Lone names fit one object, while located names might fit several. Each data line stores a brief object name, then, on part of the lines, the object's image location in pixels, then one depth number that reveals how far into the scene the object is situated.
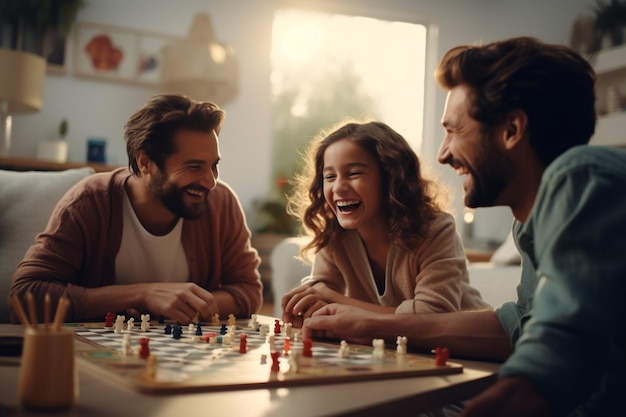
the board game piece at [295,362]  1.10
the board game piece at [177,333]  1.45
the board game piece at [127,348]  1.16
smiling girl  1.91
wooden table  0.85
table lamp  4.41
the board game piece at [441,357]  1.23
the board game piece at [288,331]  1.52
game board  0.98
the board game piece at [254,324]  1.70
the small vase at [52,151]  4.91
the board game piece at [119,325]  1.51
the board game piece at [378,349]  1.28
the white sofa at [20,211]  2.27
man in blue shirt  0.89
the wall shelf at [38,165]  4.61
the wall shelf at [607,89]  4.70
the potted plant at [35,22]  4.92
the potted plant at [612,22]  4.90
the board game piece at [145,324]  1.57
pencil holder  0.82
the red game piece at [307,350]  1.25
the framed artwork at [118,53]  5.25
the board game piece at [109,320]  1.60
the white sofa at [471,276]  3.03
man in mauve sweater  1.92
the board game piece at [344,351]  1.29
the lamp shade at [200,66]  5.20
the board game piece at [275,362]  1.10
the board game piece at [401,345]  1.32
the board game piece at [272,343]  1.31
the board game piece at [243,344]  1.29
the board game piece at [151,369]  0.97
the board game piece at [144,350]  1.15
